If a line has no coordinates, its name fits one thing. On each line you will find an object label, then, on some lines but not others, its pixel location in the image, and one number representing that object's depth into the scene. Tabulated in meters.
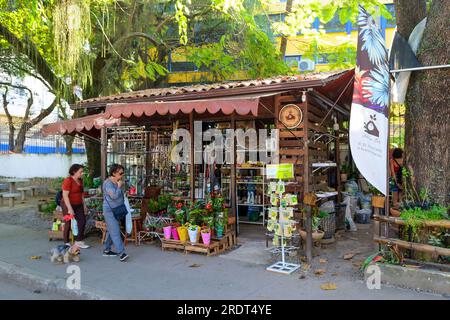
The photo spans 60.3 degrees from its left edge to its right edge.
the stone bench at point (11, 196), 13.09
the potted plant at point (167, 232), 7.21
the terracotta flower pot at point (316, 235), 6.58
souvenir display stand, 5.96
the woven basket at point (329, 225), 7.27
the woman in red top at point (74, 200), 6.96
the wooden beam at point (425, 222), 4.93
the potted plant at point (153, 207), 7.85
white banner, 5.16
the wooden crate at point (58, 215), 8.39
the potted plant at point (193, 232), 6.90
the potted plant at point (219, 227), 7.10
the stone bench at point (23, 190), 14.35
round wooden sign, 6.94
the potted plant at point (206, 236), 6.83
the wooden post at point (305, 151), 6.79
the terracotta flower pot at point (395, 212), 5.94
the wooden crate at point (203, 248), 6.78
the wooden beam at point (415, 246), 4.89
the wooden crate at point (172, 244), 7.07
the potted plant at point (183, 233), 7.06
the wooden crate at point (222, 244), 7.07
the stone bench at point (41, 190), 15.47
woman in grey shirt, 6.53
